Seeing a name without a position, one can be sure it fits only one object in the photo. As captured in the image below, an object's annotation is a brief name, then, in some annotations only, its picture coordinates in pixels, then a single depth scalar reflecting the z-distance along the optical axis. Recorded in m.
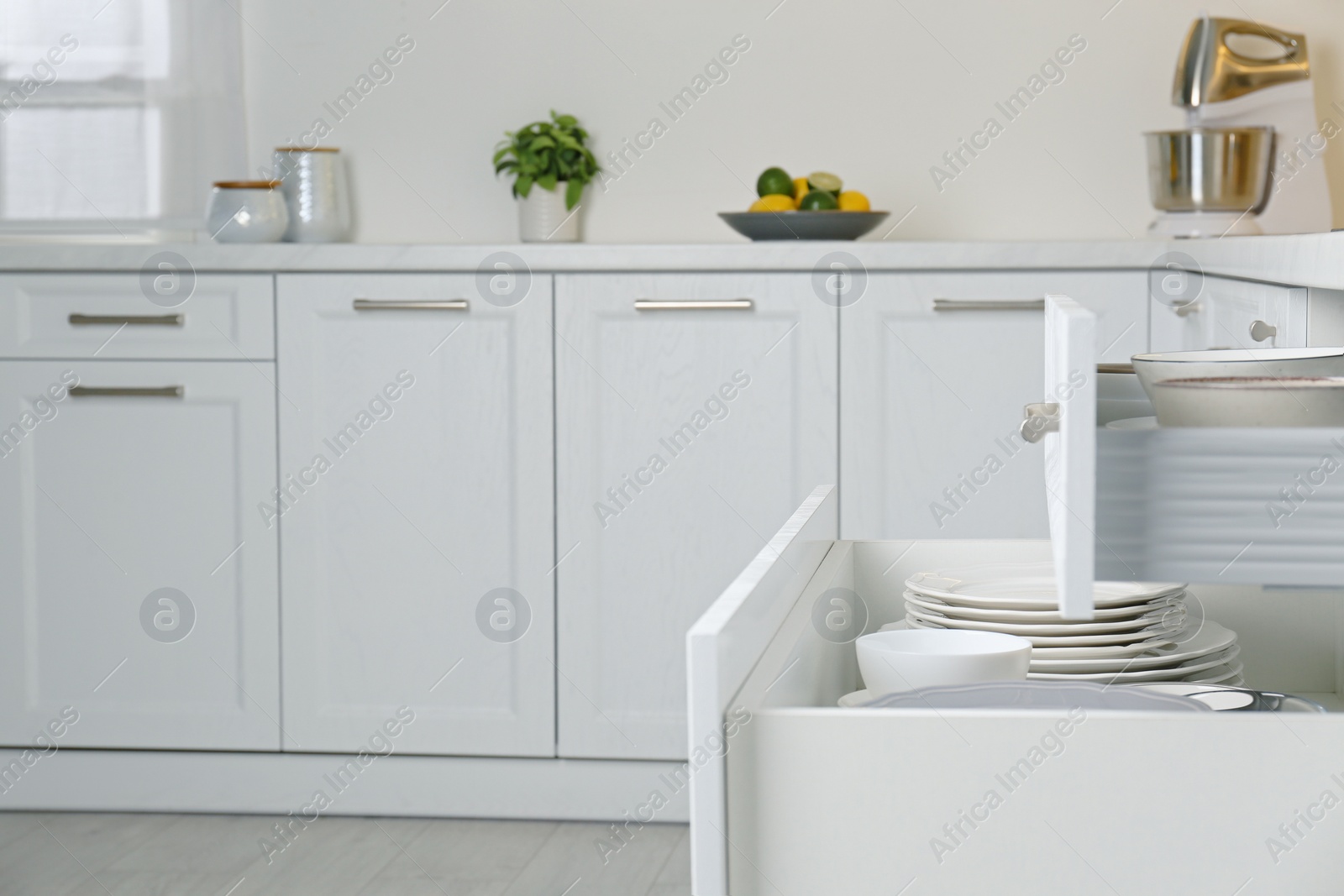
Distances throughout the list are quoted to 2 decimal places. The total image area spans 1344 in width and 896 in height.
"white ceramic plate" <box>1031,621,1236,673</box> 3.17
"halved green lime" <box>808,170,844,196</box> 5.52
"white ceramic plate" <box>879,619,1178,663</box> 3.17
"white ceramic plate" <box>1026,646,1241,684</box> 3.15
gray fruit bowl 5.39
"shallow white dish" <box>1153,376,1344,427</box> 2.22
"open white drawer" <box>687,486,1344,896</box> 1.98
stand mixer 5.15
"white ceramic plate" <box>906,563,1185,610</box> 3.23
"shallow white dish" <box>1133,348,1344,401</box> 2.63
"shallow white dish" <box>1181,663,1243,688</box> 3.27
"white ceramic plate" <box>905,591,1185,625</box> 3.18
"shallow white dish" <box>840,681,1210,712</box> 2.57
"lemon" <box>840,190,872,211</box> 5.46
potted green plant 5.67
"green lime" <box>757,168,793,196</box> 5.51
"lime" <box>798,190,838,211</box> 5.42
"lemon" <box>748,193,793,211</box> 5.47
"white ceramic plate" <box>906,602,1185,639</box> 3.17
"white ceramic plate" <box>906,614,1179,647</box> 3.17
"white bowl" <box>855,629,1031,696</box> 2.82
